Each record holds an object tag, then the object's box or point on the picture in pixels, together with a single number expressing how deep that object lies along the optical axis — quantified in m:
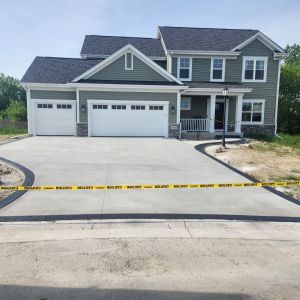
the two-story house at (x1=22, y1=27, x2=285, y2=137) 20.14
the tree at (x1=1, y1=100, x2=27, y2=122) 41.12
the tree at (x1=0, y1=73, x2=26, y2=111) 60.81
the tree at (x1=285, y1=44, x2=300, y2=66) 55.89
